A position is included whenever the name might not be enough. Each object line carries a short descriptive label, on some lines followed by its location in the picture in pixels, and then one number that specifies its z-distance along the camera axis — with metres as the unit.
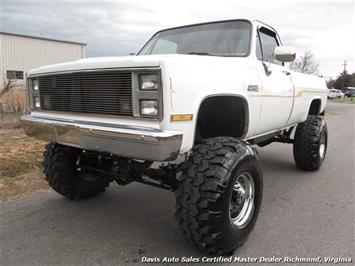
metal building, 25.02
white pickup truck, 2.75
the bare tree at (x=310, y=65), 43.42
